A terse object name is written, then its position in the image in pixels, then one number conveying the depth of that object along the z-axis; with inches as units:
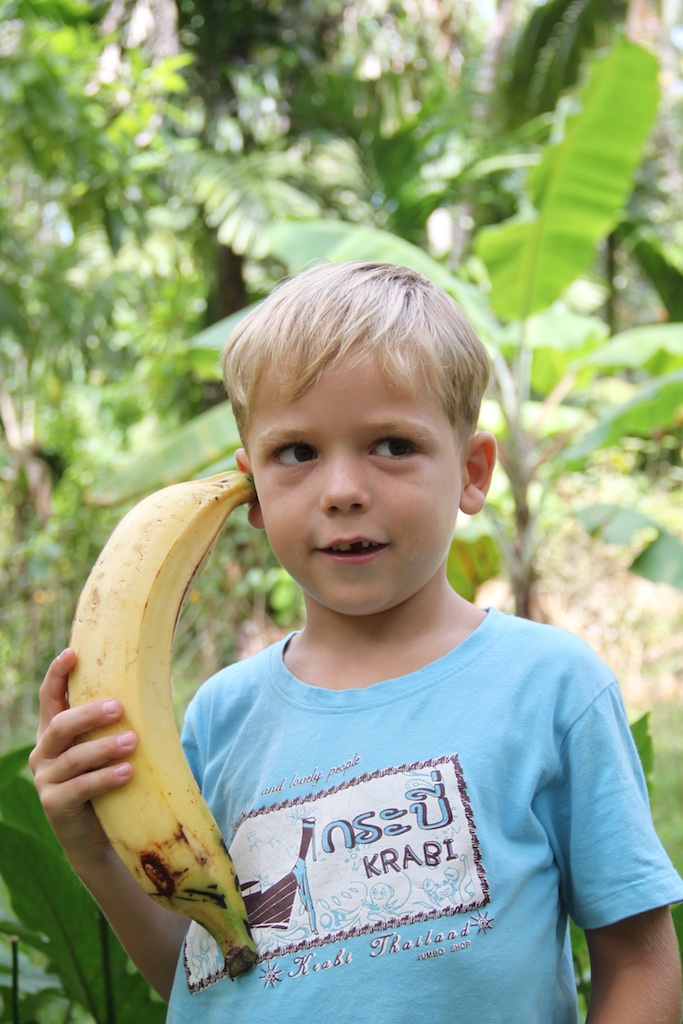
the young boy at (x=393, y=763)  39.3
